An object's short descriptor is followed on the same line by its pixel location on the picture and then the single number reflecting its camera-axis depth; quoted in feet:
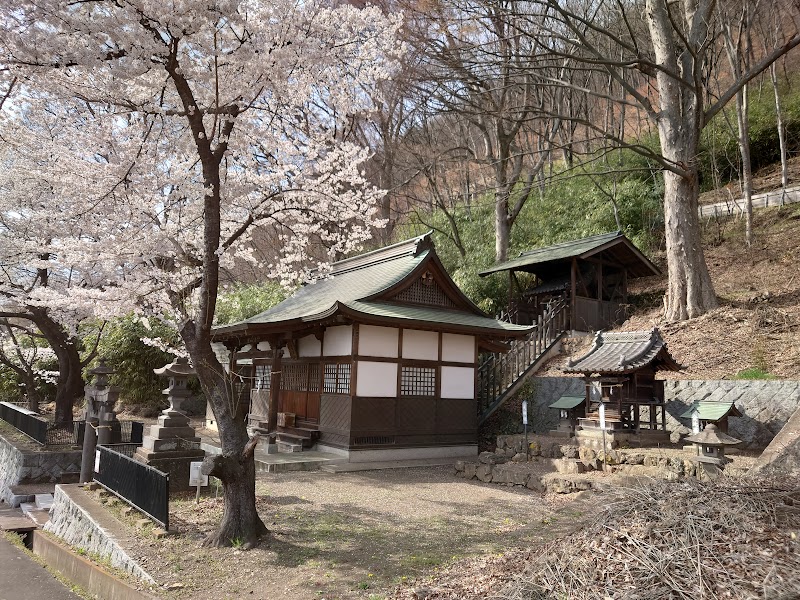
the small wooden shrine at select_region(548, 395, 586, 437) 41.86
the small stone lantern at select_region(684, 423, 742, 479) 24.22
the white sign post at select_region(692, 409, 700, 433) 31.78
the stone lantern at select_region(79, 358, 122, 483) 34.55
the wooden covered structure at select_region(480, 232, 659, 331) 59.98
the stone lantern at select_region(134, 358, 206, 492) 27.73
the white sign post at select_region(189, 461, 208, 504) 22.28
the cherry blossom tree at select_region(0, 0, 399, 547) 20.16
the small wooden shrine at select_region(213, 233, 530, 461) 39.63
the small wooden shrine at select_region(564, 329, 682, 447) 35.40
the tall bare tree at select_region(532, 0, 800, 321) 45.32
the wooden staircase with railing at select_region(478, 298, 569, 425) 50.75
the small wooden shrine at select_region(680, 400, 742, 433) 31.53
